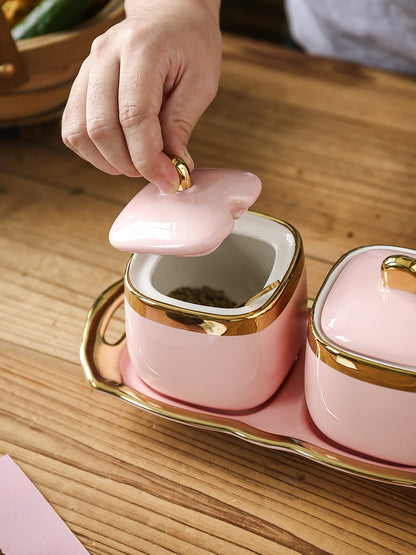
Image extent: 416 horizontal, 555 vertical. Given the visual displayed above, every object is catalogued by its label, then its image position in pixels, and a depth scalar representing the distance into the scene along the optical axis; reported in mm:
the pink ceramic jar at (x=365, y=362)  443
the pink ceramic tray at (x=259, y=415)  493
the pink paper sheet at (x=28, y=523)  493
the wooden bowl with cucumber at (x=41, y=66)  820
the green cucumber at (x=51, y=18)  847
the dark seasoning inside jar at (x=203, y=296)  572
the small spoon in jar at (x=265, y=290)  502
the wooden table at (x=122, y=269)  510
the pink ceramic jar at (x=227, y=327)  495
